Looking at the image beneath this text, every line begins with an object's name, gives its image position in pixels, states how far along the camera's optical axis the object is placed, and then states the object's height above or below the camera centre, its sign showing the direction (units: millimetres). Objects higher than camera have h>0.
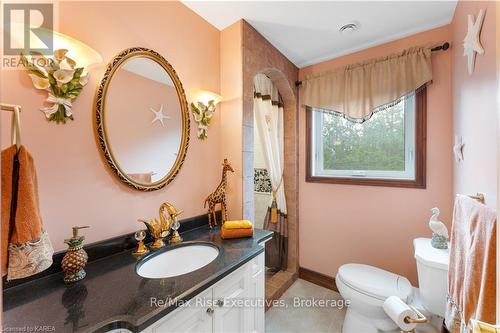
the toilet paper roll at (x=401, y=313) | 1034 -689
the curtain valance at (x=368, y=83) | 1736 +728
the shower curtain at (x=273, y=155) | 2227 +123
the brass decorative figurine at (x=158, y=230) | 1196 -342
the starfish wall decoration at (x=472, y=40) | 998 +608
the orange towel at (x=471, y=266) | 723 -365
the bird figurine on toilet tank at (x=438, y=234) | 1390 -423
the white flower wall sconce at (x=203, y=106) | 1549 +433
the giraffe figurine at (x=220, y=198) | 1562 -214
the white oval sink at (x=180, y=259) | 1133 -498
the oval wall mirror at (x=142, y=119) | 1114 +272
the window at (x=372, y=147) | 1809 +184
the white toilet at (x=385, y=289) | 1256 -773
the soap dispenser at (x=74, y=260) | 875 -367
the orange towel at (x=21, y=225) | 596 -157
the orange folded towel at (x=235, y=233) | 1326 -395
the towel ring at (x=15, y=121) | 552 +118
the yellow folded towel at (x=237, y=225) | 1348 -350
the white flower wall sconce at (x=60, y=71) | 888 +397
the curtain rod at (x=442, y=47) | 1640 +891
